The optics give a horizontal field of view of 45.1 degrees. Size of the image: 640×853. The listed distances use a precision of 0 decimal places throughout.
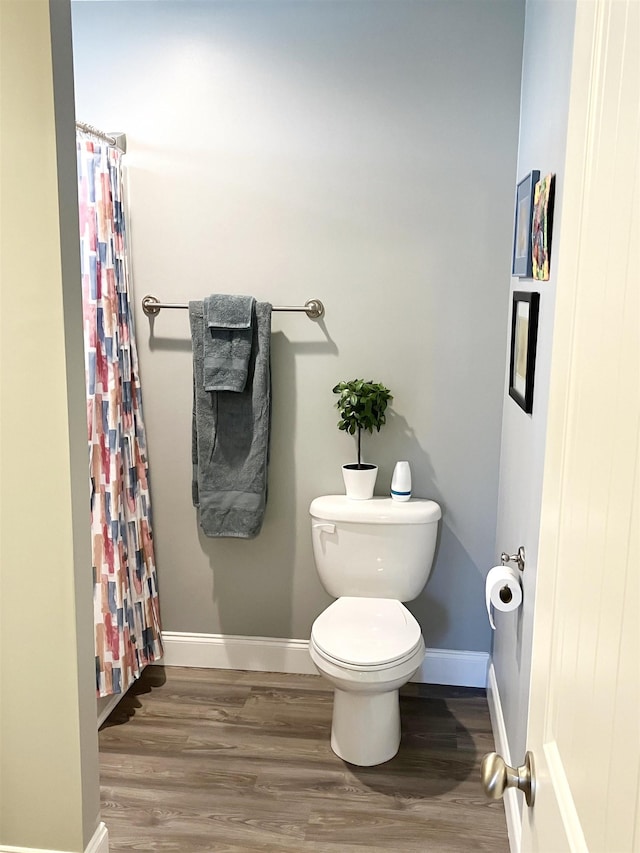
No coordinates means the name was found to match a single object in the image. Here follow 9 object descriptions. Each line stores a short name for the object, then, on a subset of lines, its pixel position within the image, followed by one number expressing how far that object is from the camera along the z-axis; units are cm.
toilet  237
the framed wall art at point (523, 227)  221
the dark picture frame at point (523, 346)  214
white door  62
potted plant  280
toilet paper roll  219
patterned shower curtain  259
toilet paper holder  219
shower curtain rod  254
